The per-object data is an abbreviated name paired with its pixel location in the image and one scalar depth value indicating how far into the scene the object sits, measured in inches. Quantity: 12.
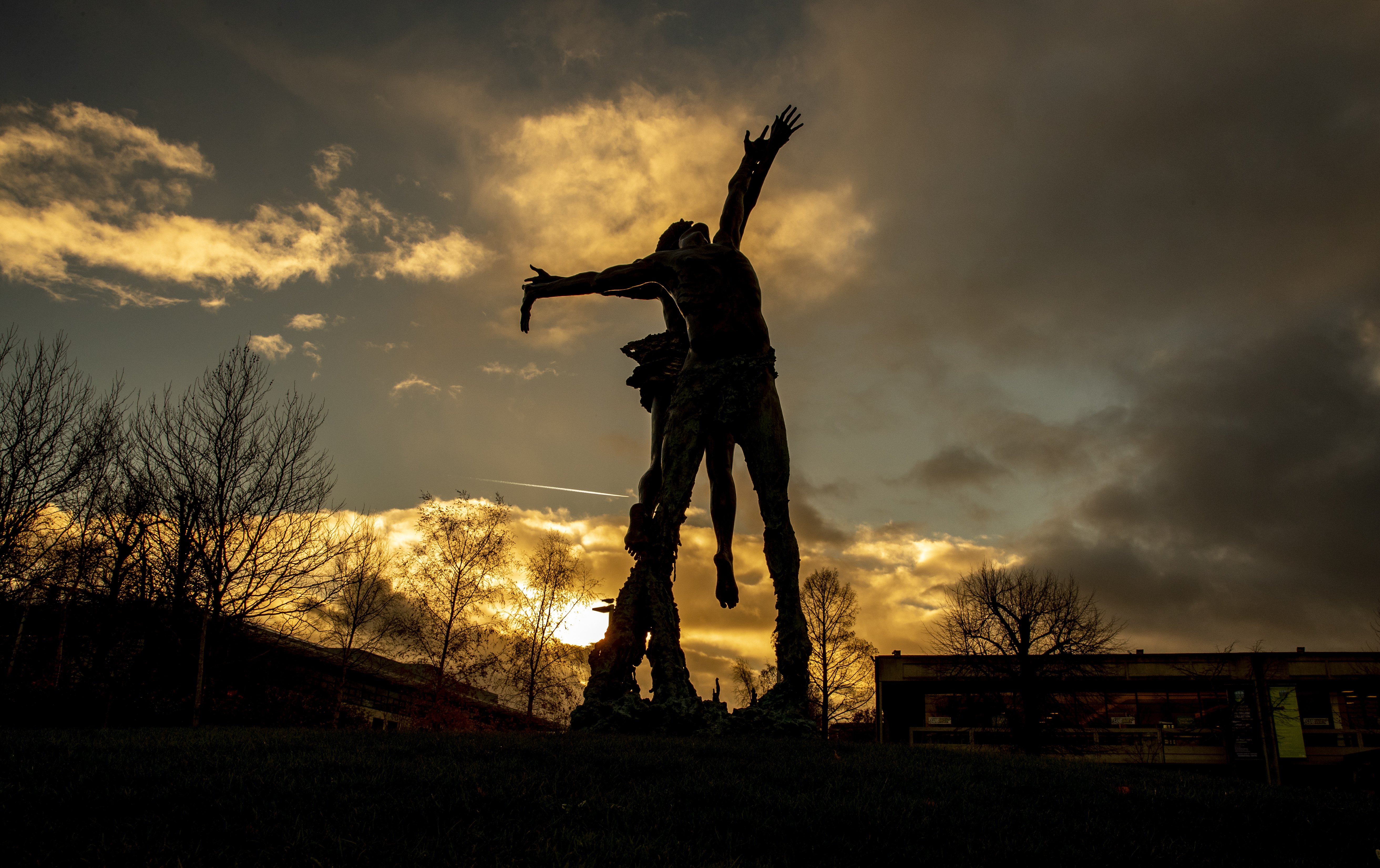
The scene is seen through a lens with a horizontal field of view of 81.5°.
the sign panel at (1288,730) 1278.3
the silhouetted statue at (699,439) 290.2
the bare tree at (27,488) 650.2
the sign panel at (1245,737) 1258.0
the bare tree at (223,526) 663.1
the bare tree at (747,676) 1268.1
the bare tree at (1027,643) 1171.9
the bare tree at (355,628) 938.7
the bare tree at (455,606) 1024.9
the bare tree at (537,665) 1056.8
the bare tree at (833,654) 1198.3
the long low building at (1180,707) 1213.7
